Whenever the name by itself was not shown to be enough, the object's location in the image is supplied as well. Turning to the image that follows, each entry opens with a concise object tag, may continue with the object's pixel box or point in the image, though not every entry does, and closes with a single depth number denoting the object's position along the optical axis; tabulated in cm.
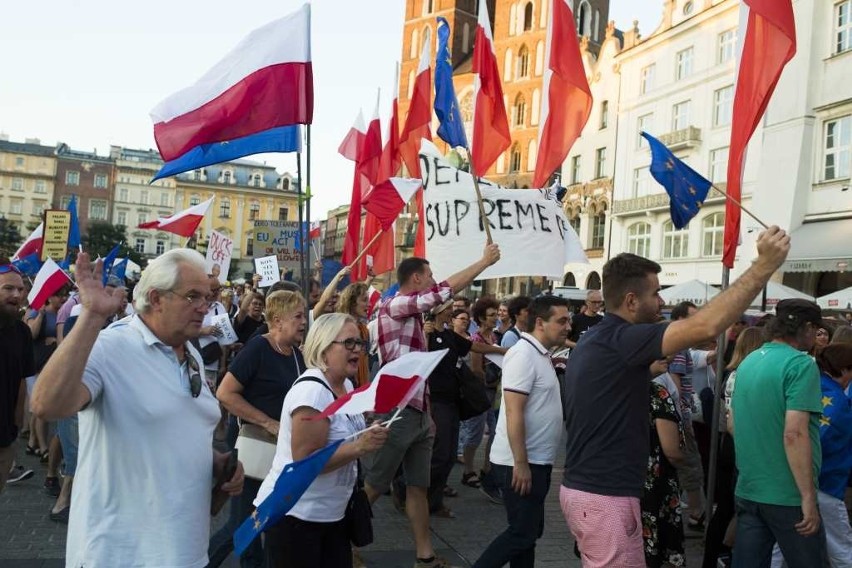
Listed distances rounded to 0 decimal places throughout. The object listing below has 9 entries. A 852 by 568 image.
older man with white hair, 247
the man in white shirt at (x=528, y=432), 441
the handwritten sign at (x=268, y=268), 1397
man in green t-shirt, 384
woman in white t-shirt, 328
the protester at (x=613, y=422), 335
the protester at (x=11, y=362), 480
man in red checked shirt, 530
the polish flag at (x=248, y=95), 512
